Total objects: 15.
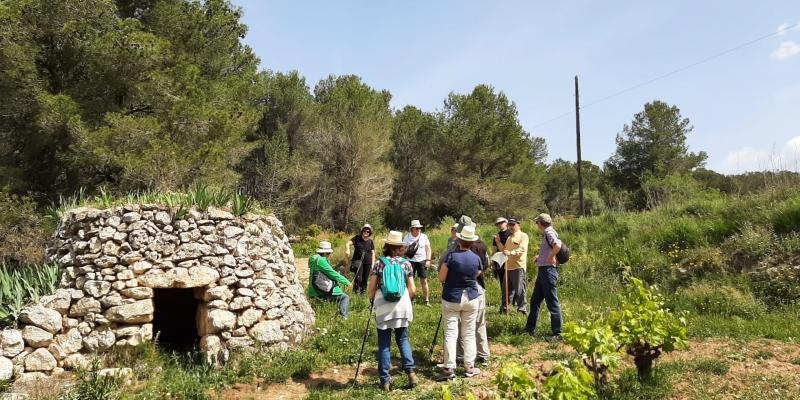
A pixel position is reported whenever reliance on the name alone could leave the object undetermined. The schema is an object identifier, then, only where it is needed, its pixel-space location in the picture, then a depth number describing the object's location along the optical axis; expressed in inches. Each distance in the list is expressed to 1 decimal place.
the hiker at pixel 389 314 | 211.5
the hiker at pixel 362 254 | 375.6
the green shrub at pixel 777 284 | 310.3
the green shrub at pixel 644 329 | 192.4
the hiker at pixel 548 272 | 259.6
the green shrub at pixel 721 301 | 306.3
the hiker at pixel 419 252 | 344.8
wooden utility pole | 823.1
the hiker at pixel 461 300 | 213.9
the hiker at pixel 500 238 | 327.3
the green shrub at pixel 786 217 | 364.2
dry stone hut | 232.7
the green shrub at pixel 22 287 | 231.1
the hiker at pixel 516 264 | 305.6
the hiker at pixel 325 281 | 315.3
